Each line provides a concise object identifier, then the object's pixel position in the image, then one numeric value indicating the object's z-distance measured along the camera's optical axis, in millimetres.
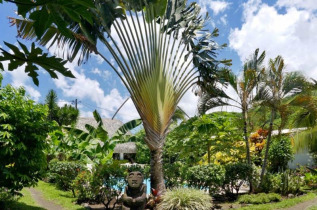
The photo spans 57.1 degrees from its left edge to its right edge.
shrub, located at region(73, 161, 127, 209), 9383
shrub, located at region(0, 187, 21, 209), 9364
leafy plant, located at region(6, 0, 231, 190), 8867
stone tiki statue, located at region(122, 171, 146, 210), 7262
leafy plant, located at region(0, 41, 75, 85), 1445
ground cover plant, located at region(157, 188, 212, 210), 7727
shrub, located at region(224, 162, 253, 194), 10523
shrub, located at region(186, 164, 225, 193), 9991
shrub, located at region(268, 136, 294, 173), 13706
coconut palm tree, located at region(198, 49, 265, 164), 11094
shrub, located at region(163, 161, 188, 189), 10516
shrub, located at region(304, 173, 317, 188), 12419
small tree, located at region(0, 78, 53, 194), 7152
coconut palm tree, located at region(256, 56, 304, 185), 11078
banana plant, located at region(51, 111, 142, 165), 10141
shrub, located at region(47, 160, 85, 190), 13227
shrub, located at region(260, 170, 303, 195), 10961
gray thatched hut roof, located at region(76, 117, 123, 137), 33062
